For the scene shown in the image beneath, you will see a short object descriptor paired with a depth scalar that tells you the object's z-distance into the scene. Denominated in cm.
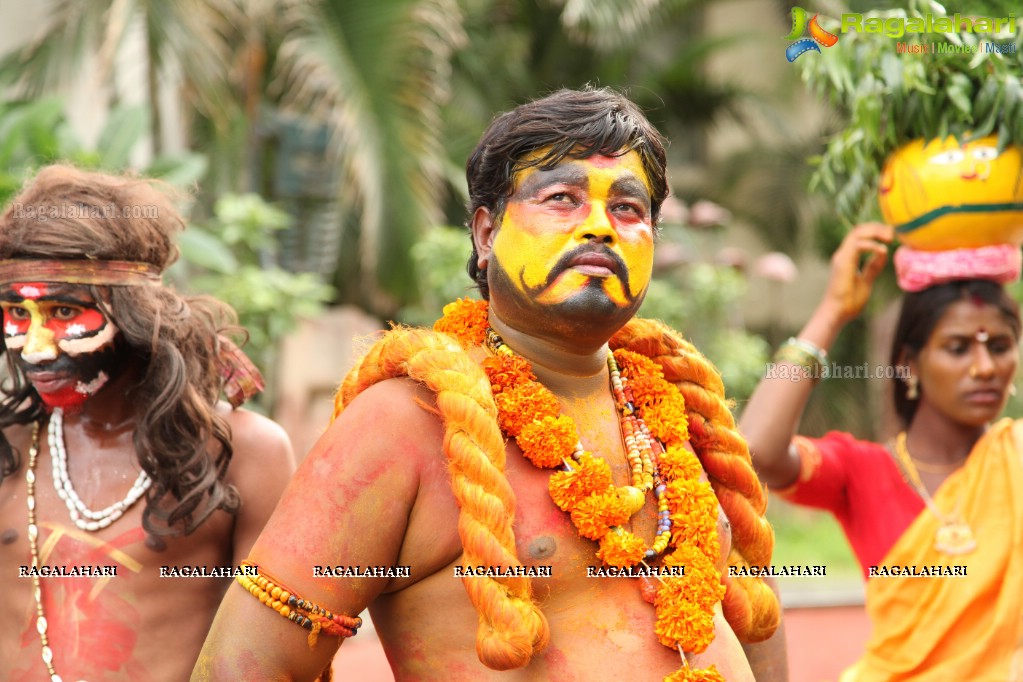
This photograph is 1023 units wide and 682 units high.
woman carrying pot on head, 431
